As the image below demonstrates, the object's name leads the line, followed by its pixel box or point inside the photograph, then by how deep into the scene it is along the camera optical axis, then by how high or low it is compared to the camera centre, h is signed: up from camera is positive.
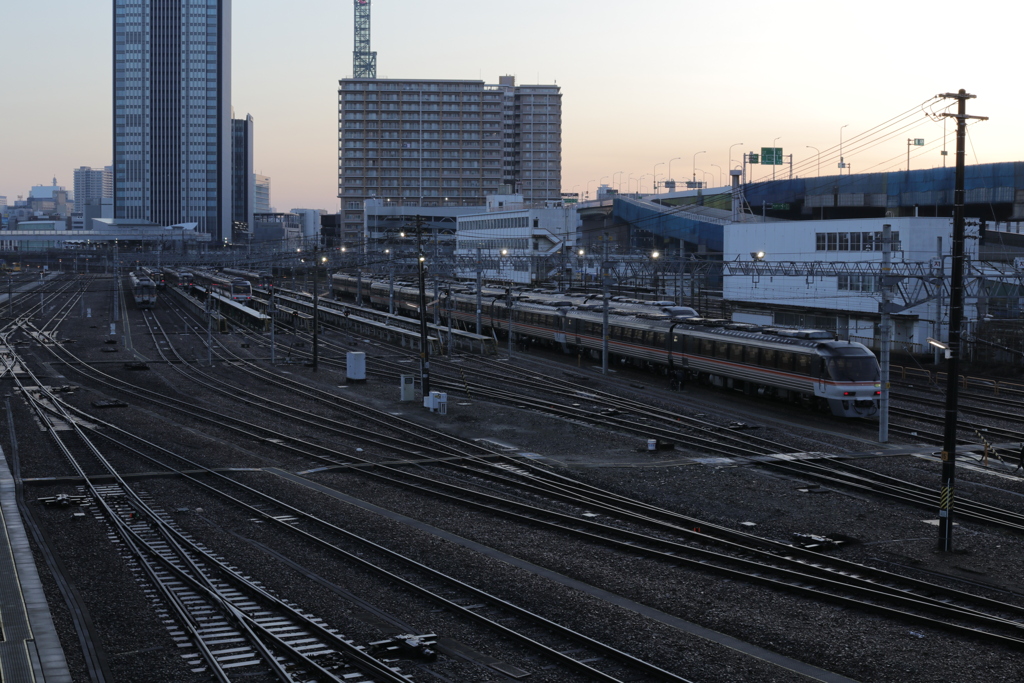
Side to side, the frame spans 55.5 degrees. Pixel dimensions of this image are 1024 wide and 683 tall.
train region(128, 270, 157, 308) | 80.44 -1.37
